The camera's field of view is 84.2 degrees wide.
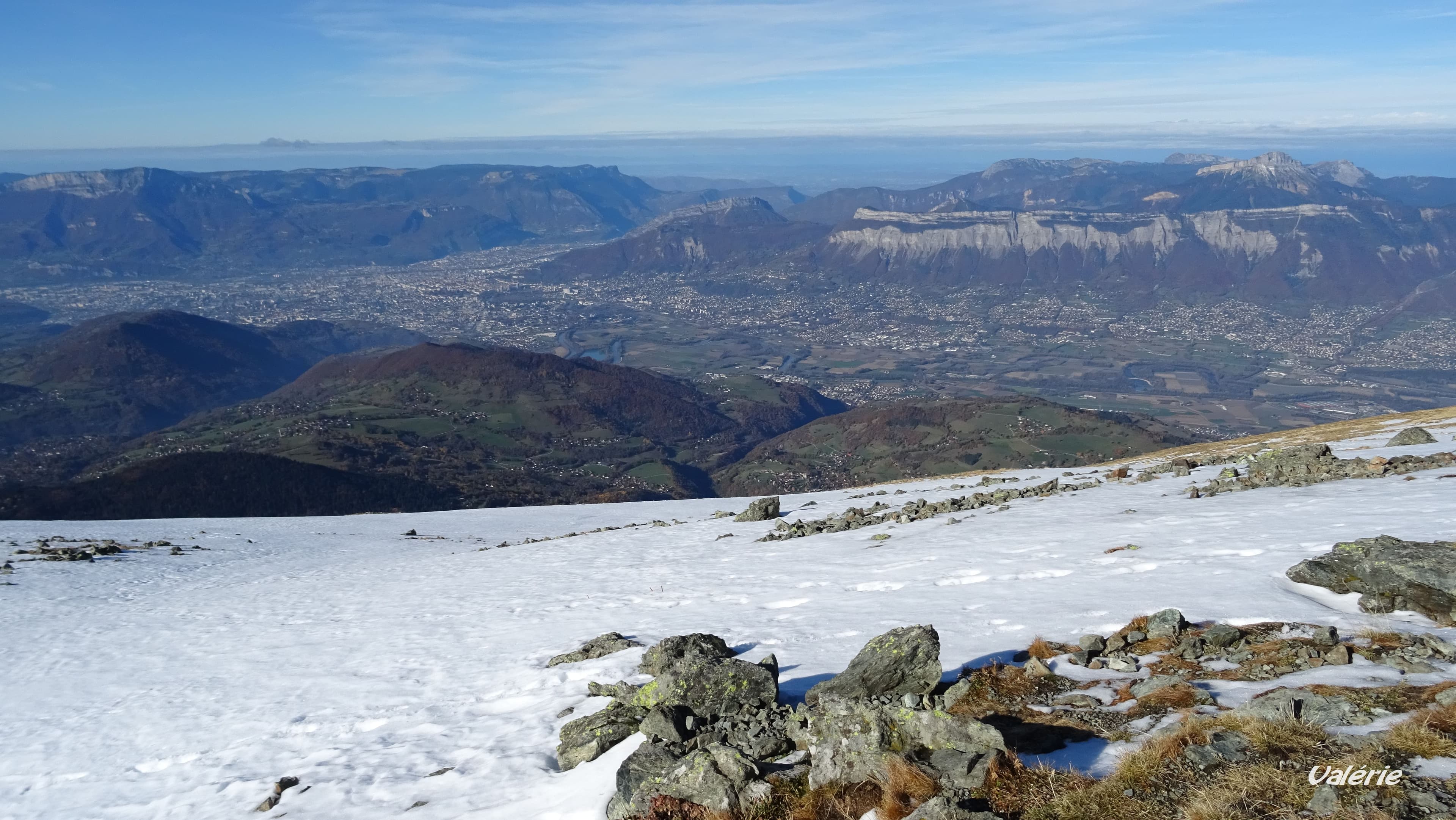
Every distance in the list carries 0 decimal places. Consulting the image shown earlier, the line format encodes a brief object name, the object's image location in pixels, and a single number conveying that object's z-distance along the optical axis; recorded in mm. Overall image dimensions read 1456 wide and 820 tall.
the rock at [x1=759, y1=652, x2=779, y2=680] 12656
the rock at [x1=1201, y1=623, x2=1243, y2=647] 12805
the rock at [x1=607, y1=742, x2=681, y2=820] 9422
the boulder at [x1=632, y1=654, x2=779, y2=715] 11633
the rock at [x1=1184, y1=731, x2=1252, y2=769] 8227
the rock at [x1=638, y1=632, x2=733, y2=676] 13328
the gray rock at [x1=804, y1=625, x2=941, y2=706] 11367
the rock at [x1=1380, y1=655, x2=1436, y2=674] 10758
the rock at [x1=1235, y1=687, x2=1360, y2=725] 9016
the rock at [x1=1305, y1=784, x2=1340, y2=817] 7031
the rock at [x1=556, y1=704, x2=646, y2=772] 11570
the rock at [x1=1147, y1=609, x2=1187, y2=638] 13352
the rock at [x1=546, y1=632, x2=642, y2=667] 16969
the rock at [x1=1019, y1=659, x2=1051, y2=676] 12188
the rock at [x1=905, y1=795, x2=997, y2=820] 7664
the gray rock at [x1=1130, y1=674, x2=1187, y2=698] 10898
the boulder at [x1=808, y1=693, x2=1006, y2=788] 8812
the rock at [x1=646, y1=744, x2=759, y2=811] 9141
